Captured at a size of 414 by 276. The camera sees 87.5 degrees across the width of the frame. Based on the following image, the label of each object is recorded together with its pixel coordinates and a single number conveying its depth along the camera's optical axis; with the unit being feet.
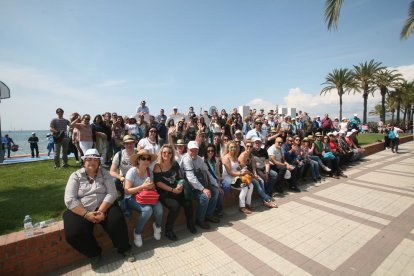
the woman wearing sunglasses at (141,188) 12.03
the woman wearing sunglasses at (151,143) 18.94
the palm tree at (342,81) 102.78
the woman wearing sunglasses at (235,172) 16.58
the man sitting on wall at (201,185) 14.24
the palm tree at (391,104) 140.56
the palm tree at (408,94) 119.96
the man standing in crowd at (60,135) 23.61
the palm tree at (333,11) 23.56
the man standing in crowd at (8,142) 46.31
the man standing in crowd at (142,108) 35.60
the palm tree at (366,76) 99.09
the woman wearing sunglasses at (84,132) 22.32
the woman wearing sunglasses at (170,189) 13.09
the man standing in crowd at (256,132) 25.64
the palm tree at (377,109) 202.65
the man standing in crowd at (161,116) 32.58
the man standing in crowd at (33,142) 42.22
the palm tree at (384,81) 101.09
